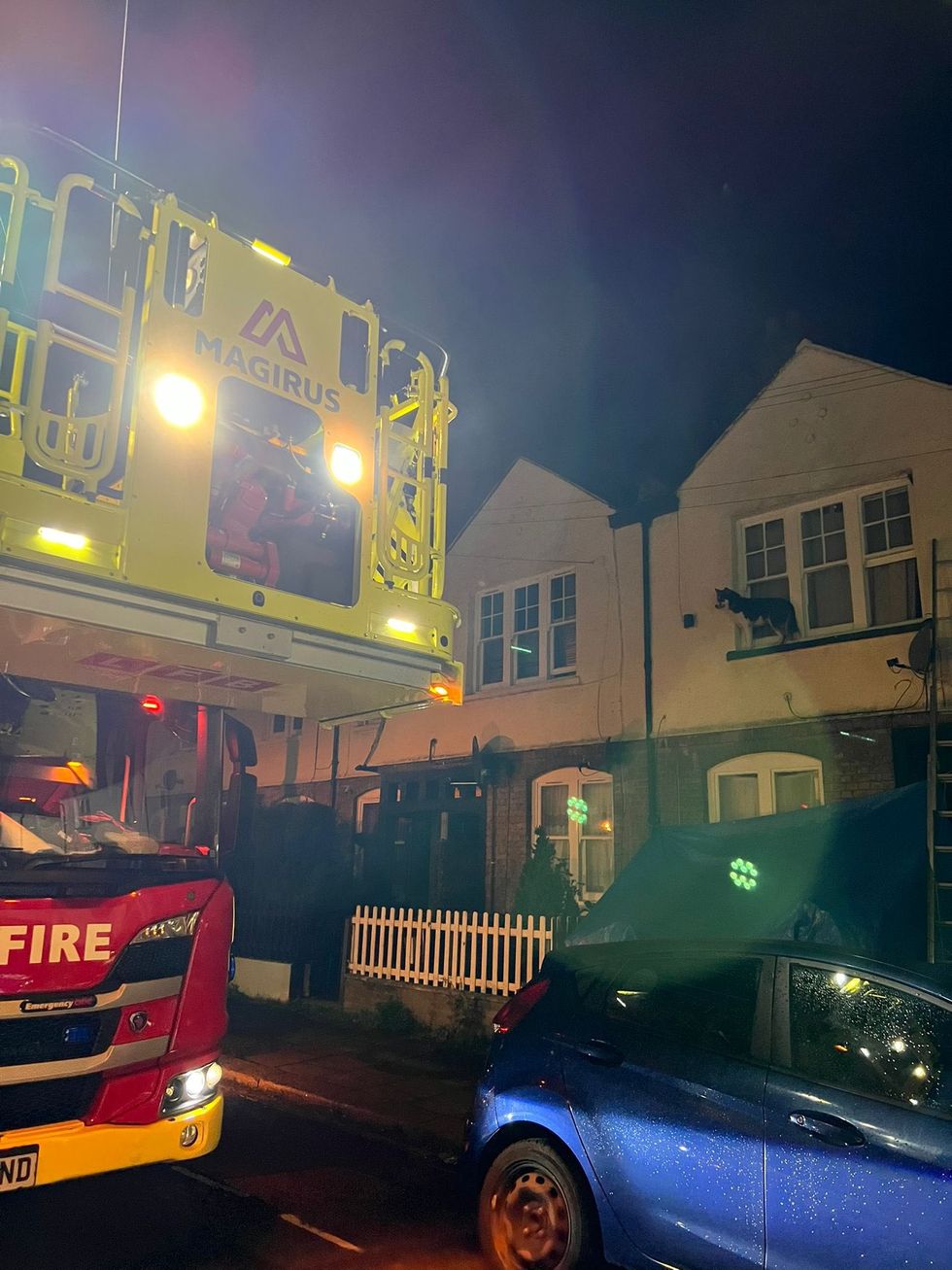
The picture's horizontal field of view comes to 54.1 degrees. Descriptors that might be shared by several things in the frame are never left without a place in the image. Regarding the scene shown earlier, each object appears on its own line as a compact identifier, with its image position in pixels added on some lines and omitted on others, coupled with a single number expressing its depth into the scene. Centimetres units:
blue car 339
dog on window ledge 1080
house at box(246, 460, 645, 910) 1242
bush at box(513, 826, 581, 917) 1157
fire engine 421
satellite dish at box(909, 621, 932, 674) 941
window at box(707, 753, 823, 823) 1042
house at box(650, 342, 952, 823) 990
